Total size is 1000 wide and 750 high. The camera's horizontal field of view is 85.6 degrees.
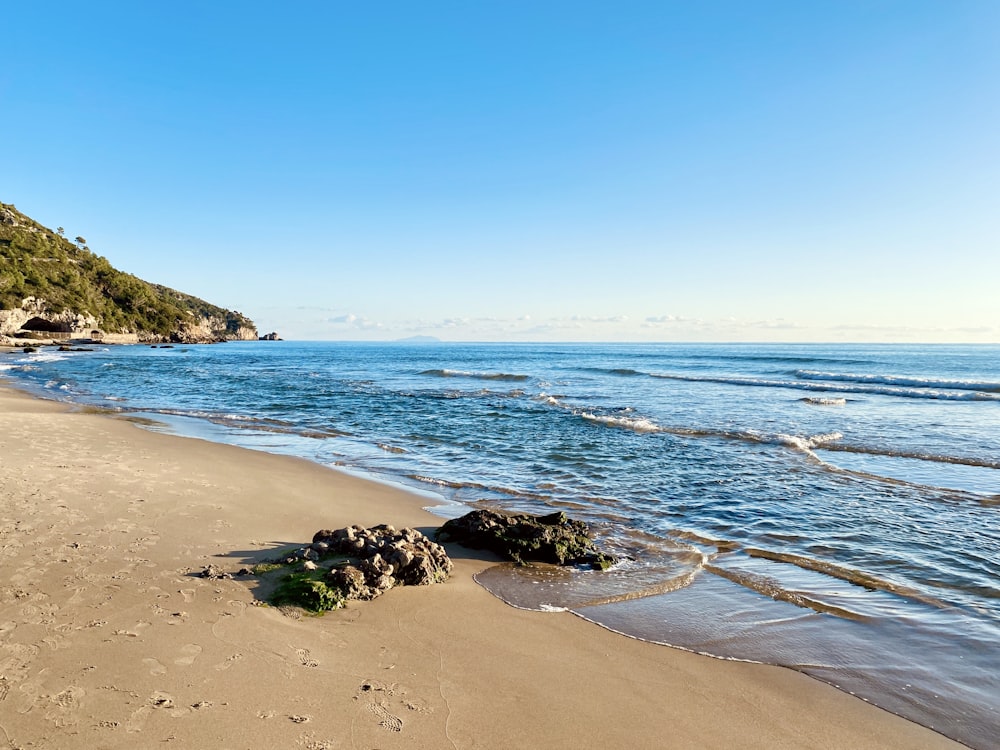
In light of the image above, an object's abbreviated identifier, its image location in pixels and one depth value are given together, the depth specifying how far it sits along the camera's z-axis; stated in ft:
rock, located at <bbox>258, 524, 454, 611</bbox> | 16.93
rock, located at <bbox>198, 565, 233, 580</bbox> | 18.01
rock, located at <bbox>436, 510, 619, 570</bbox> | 22.17
